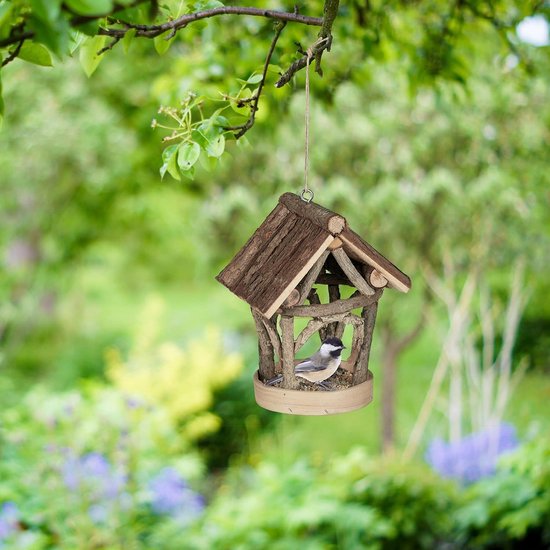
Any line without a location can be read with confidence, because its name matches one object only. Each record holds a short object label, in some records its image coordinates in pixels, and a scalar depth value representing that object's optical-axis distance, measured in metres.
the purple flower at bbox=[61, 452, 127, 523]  3.20
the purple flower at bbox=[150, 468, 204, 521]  3.60
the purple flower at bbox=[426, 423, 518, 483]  4.12
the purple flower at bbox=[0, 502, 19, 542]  2.85
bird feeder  1.52
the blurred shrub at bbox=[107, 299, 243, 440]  4.76
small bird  1.67
